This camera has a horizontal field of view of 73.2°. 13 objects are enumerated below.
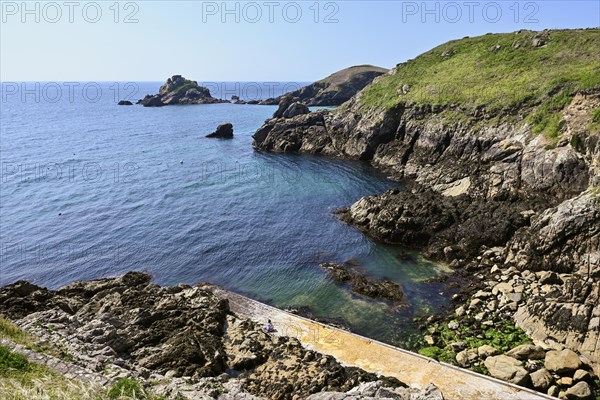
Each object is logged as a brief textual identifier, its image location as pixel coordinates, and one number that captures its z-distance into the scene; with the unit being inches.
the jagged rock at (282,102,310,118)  4212.8
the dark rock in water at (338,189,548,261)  1553.9
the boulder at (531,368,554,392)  872.9
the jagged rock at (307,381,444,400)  750.8
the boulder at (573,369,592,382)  880.1
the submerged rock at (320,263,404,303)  1334.9
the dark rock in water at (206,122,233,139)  4345.5
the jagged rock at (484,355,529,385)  892.6
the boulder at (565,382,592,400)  835.4
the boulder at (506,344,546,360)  968.3
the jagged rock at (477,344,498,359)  991.6
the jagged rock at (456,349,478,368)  972.6
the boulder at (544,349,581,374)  909.2
